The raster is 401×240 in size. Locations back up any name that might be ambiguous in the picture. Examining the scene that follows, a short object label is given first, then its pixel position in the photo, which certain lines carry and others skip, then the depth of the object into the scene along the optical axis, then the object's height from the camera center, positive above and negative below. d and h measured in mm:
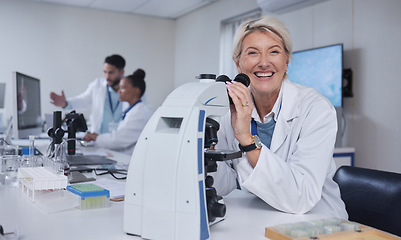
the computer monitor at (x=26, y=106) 2467 +66
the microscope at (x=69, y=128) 1812 -64
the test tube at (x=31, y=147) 1550 -135
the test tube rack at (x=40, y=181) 1169 -213
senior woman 1108 -58
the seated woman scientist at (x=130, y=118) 3326 -26
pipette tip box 1109 -245
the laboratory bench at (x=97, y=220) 896 -285
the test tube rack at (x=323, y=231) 832 -268
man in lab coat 4156 +160
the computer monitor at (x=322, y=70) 3516 +462
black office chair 1188 -274
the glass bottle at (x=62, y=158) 1419 -168
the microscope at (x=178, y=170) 820 -125
